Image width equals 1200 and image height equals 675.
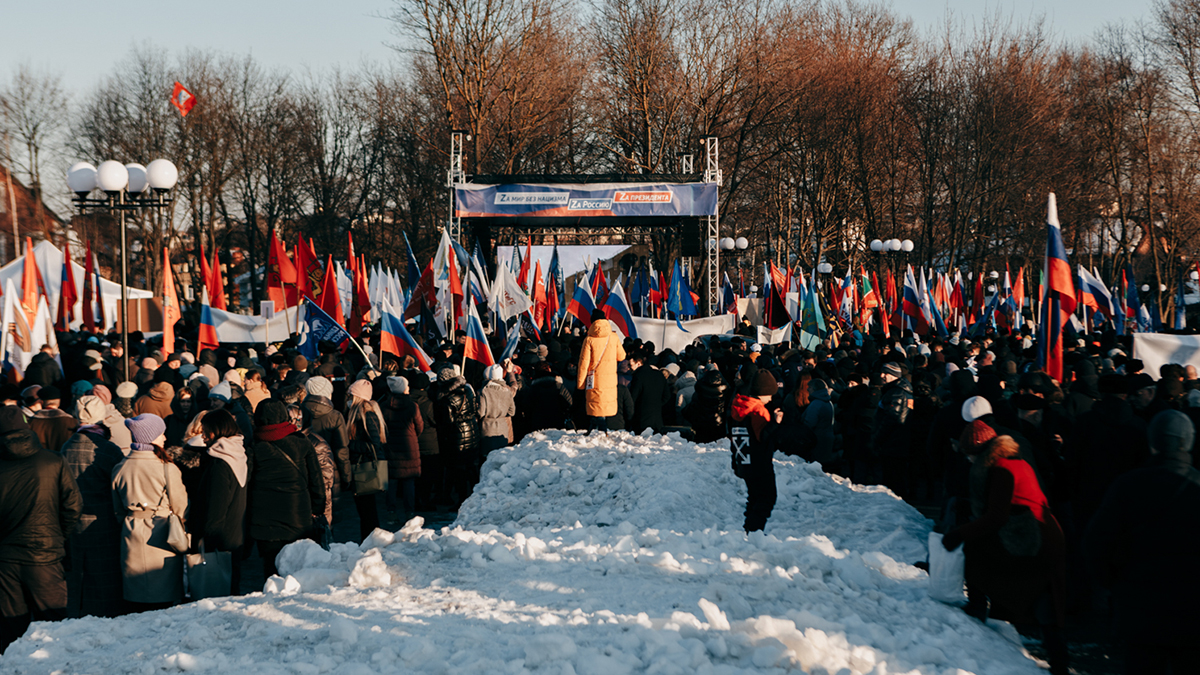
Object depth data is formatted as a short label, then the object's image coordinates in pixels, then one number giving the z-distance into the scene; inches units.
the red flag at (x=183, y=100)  1524.4
